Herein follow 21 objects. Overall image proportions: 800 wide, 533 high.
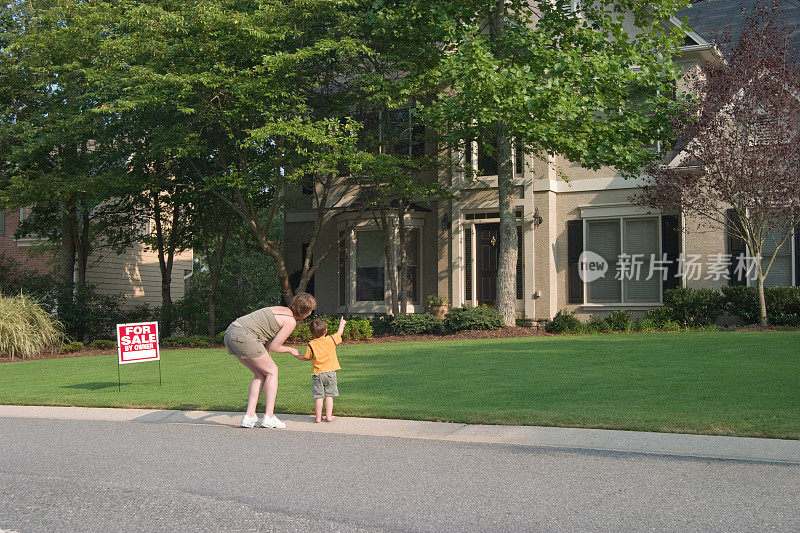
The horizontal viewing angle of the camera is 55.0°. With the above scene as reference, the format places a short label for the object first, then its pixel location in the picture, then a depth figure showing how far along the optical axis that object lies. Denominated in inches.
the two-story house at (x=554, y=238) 808.9
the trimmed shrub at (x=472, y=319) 747.4
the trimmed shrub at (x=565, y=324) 767.1
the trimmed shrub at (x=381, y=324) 798.5
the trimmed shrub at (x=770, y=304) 705.6
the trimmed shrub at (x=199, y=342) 824.9
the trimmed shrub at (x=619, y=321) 764.0
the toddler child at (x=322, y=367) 354.9
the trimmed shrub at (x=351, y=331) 753.0
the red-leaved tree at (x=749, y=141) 670.5
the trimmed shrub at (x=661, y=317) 759.7
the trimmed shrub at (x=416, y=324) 771.4
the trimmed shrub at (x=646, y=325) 749.3
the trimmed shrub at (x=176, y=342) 837.8
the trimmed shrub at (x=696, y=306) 746.2
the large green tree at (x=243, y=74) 695.7
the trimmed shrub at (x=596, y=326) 764.6
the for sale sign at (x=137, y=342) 493.4
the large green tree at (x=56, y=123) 818.8
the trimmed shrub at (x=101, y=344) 863.1
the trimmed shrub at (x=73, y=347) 842.8
